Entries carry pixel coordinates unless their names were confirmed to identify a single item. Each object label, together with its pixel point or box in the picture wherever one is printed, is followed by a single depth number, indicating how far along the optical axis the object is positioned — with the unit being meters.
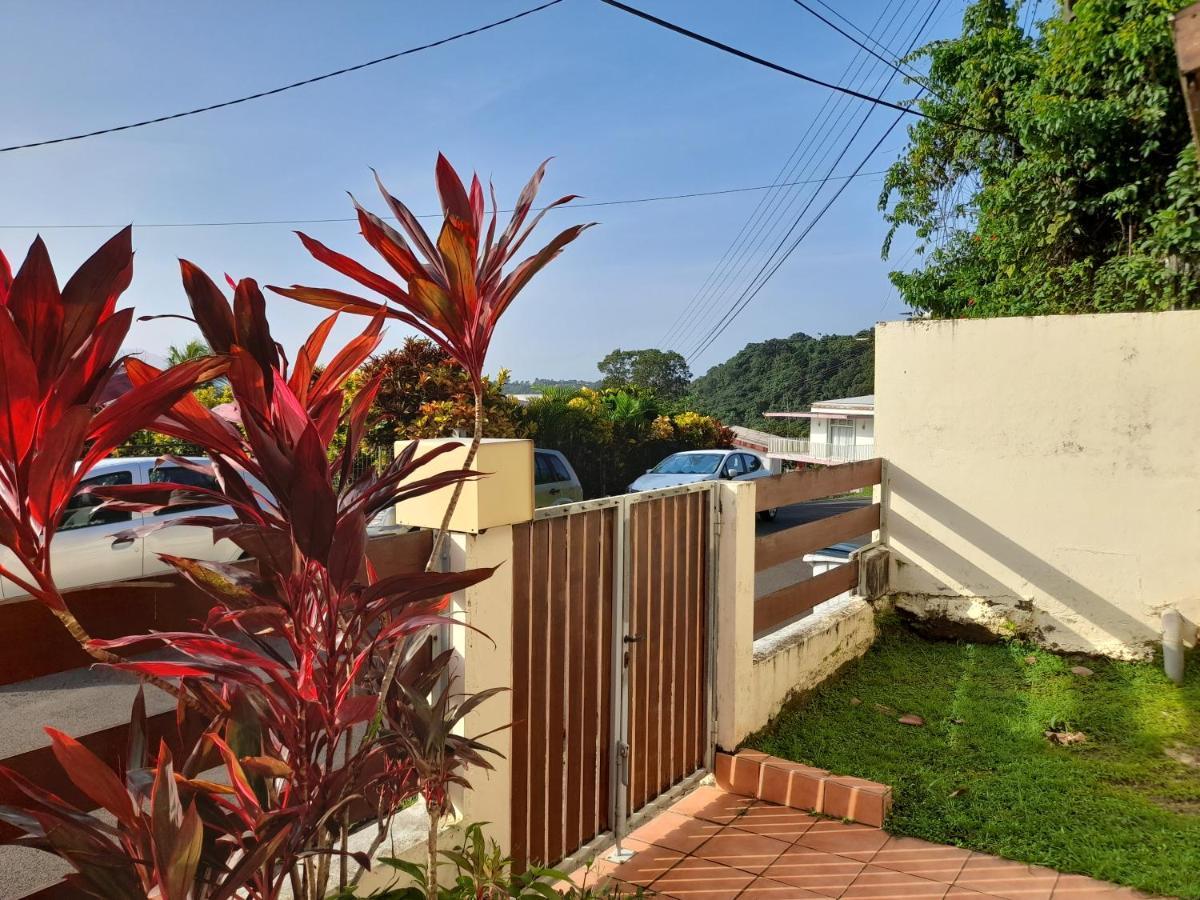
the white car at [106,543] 7.24
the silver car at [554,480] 12.96
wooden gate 2.91
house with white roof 39.03
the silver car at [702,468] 14.80
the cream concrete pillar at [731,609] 4.06
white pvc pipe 5.02
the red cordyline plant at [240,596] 1.19
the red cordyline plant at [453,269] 1.68
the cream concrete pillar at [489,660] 2.54
